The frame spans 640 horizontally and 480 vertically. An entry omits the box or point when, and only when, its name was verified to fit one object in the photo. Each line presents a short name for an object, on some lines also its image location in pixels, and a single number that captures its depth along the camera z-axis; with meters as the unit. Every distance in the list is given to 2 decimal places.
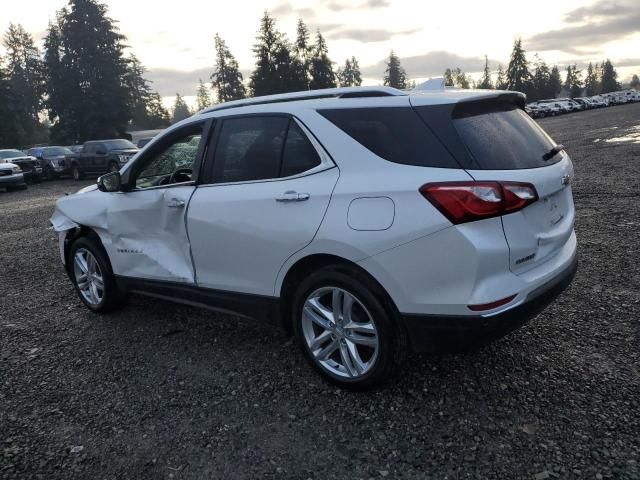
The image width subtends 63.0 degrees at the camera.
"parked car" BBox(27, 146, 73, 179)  23.42
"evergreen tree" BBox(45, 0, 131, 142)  52.72
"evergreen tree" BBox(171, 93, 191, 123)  157.38
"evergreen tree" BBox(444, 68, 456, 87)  133.86
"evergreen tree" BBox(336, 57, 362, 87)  130.75
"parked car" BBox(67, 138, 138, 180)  21.20
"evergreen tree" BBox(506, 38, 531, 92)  100.69
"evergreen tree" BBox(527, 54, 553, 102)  94.69
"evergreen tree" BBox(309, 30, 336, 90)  72.56
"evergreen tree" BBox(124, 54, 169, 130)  81.09
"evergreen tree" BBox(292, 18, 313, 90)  71.88
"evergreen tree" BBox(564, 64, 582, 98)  130.38
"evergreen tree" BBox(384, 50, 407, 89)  106.56
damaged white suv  2.69
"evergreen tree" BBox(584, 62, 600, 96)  132.30
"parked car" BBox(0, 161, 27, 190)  18.80
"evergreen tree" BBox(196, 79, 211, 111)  151.01
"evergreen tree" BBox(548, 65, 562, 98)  97.90
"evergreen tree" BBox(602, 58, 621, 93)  116.94
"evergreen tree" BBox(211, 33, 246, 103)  87.62
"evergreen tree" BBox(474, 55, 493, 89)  114.94
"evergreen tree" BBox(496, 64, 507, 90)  106.26
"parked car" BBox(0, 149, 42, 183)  21.69
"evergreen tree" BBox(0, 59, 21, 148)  54.06
